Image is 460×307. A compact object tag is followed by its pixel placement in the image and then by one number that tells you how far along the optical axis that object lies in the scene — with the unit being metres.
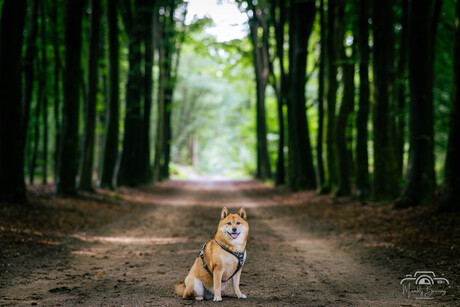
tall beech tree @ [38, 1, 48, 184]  17.70
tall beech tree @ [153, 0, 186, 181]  28.61
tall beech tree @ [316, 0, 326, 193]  19.16
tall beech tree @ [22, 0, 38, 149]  15.20
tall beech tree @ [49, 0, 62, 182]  18.39
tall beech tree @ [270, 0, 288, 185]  24.09
